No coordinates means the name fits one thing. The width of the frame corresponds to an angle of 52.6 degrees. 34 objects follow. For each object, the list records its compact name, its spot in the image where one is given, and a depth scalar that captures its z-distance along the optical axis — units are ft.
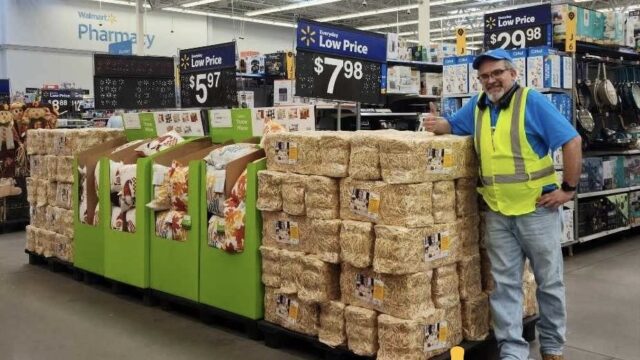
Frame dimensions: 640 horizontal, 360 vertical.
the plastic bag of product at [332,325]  11.64
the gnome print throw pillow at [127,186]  16.10
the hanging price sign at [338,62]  14.38
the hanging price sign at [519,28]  21.06
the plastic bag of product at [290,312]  12.20
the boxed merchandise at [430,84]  33.42
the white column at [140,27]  57.82
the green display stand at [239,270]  13.15
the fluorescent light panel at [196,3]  68.13
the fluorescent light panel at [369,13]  67.78
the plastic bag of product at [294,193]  12.17
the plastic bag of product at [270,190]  12.62
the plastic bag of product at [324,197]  11.69
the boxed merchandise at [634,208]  24.77
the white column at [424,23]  41.68
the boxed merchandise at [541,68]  20.24
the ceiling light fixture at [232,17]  75.25
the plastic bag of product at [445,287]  11.09
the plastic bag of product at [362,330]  11.07
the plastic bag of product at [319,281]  11.84
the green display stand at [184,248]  14.50
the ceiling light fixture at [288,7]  66.44
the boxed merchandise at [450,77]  22.86
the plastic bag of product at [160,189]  15.28
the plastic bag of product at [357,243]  10.91
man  10.68
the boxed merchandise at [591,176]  22.31
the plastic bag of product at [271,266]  12.75
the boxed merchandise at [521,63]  20.49
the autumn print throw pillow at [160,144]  16.58
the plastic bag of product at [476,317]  11.60
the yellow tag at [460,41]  24.99
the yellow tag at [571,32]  21.24
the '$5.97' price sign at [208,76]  17.39
